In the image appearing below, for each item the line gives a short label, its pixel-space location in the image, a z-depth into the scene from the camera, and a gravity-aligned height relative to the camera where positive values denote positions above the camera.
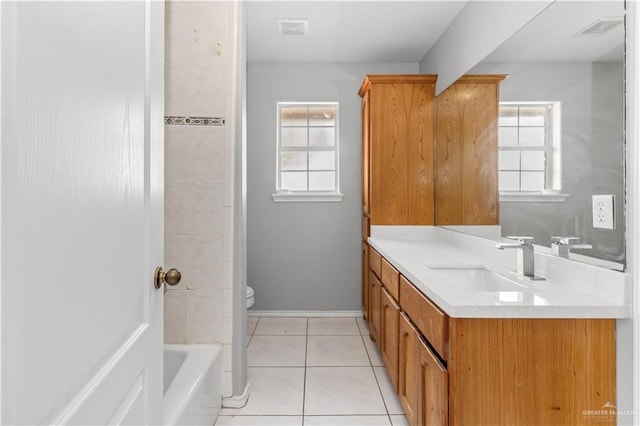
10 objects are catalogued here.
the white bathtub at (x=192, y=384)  1.55 -0.76
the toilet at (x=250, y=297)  3.26 -0.73
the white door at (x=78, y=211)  0.52 +0.00
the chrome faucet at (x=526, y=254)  1.75 -0.20
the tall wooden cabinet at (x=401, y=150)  3.24 +0.50
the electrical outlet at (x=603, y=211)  1.35 +0.00
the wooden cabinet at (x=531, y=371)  1.26 -0.52
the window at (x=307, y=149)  3.90 +0.60
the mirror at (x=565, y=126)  1.35 +0.35
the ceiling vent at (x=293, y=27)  2.97 +1.42
